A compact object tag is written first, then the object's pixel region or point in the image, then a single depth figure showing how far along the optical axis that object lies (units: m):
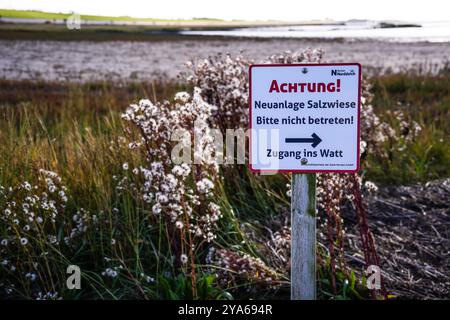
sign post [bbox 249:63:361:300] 2.47
